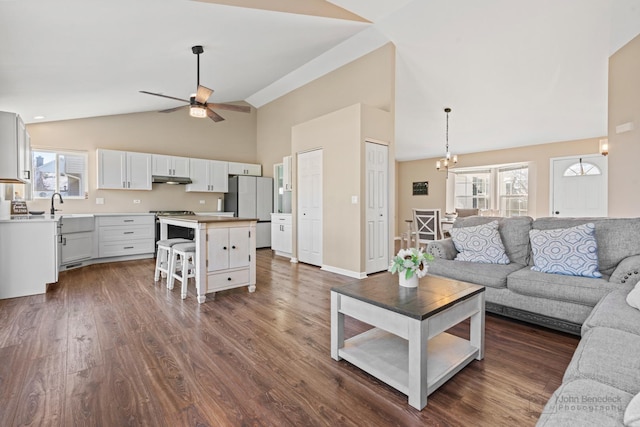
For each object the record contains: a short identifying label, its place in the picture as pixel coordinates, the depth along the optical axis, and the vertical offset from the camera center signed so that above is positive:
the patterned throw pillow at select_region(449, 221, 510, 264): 3.06 -0.38
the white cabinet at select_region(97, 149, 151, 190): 5.70 +0.72
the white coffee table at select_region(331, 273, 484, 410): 1.62 -0.72
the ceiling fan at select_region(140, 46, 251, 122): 3.80 +1.39
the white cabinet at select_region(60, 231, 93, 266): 4.72 -0.65
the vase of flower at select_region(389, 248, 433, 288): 2.05 -0.39
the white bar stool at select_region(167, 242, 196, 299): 3.44 -0.60
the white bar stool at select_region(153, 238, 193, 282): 3.90 -0.65
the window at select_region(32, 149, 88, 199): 5.39 +0.62
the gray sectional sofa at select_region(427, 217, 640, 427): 1.00 -0.62
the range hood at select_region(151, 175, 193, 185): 6.25 +0.58
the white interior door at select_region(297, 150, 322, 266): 5.22 +0.01
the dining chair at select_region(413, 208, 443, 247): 6.06 -0.35
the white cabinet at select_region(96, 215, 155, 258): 5.48 -0.52
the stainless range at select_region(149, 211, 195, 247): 5.73 -0.47
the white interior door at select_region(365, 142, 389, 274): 4.59 +0.01
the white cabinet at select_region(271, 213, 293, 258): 6.12 -0.56
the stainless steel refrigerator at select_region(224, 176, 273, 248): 7.07 +0.16
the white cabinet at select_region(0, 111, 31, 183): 3.44 +0.70
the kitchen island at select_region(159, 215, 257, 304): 3.32 -0.52
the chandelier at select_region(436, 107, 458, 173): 5.95 +0.93
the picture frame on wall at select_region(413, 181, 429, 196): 9.08 +0.59
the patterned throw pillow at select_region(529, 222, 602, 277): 2.52 -0.38
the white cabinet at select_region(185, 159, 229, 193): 6.77 +0.72
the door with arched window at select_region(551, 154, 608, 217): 6.32 +0.46
